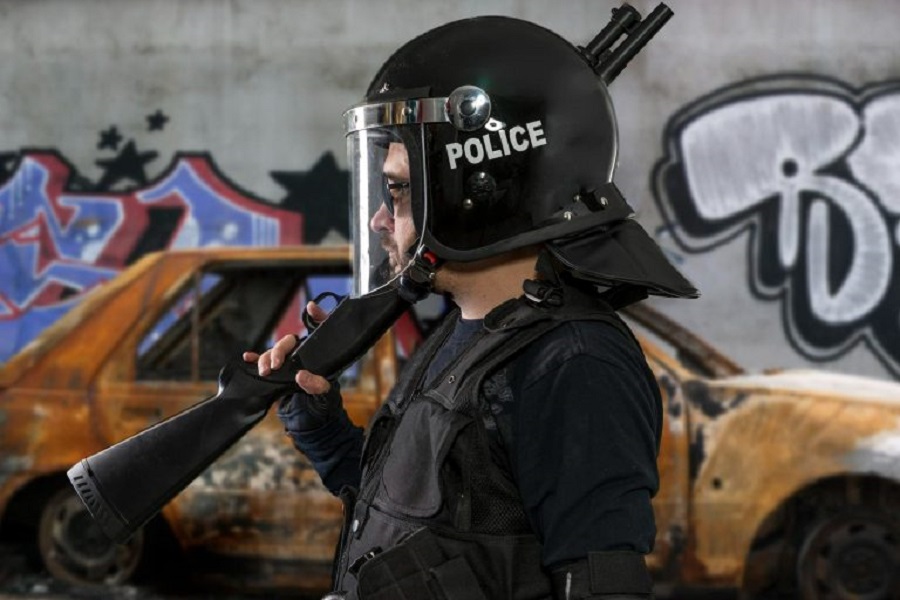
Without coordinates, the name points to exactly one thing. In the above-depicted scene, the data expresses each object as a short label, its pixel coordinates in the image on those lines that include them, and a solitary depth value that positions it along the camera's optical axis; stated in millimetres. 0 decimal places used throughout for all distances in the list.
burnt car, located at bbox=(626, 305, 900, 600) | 5958
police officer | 2661
